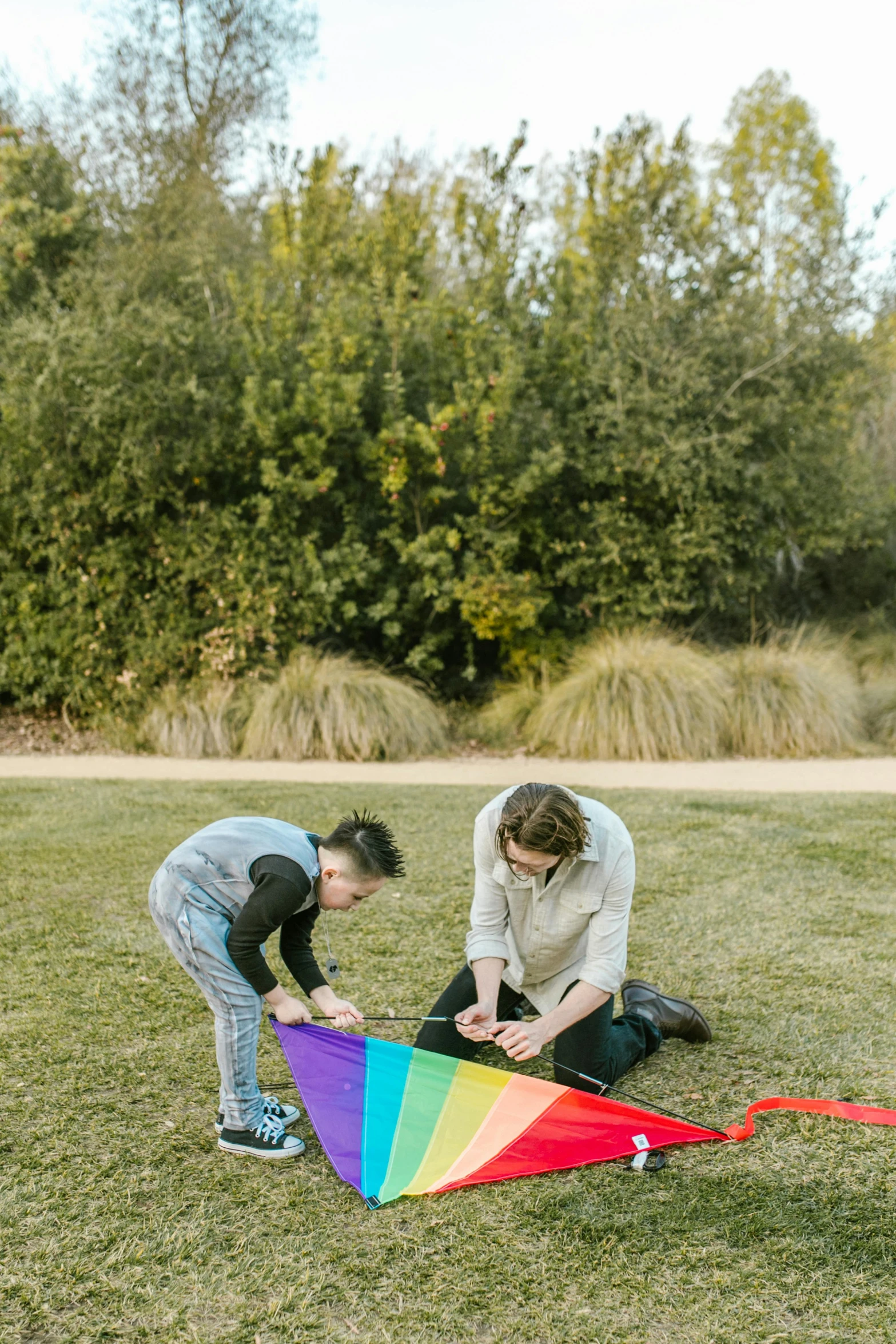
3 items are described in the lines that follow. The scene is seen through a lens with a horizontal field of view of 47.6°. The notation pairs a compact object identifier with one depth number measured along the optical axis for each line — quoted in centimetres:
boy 260
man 265
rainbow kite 268
